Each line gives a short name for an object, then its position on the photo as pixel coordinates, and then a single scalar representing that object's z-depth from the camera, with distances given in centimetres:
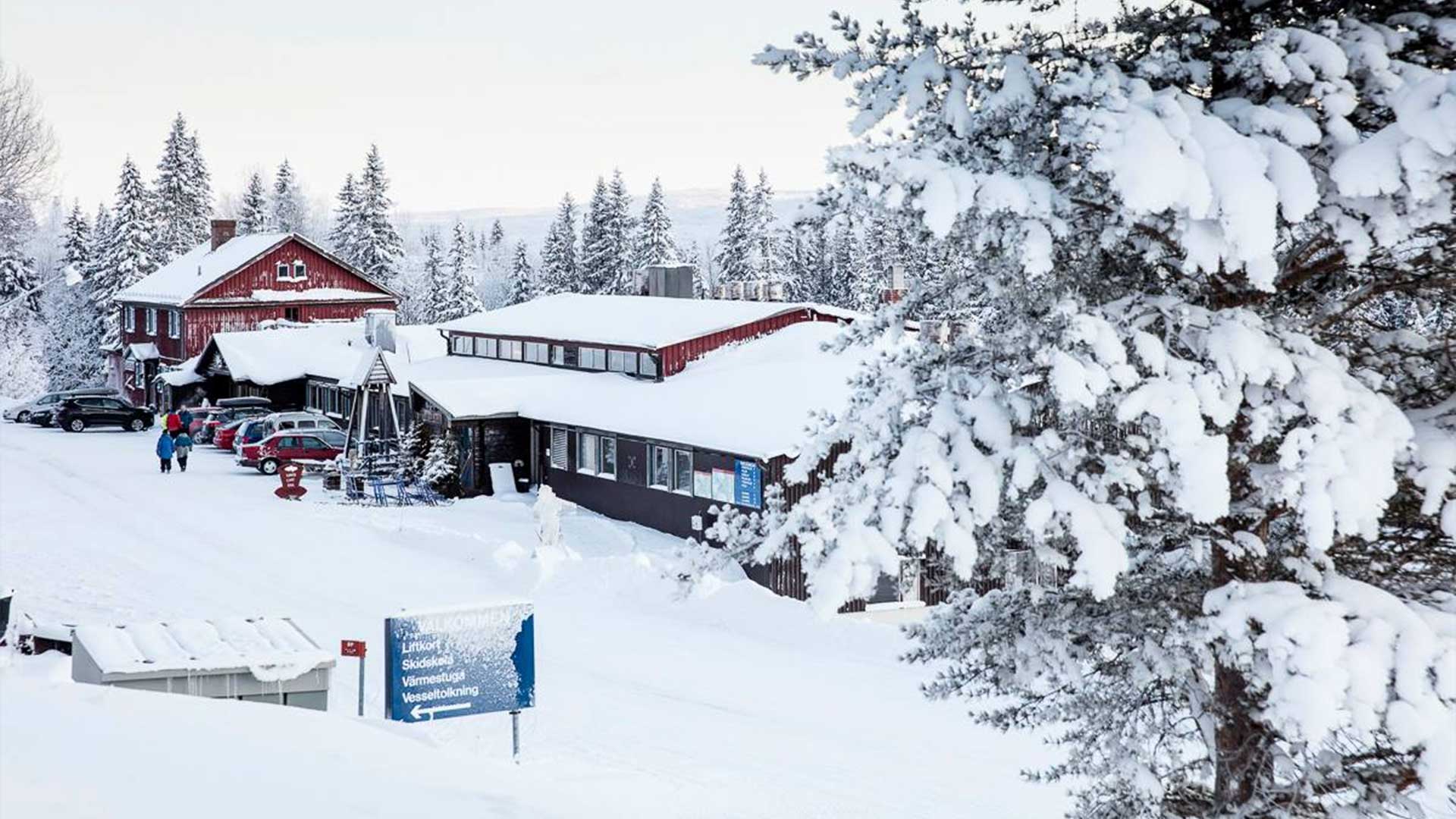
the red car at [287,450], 4094
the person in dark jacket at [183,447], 4034
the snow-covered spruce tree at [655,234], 8356
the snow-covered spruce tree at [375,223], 8325
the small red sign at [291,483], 3662
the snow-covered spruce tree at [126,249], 7531
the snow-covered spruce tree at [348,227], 8431
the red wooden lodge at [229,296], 6325
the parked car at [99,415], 5188
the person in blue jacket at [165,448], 3912
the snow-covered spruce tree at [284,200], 10481
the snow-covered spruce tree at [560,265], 9175
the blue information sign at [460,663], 1489
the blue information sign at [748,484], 2911
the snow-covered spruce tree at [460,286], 8775
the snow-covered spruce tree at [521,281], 9269
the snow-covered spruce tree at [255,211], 9331
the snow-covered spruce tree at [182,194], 8806
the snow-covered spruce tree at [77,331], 8219
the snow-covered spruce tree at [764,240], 8788
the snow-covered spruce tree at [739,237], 8725
